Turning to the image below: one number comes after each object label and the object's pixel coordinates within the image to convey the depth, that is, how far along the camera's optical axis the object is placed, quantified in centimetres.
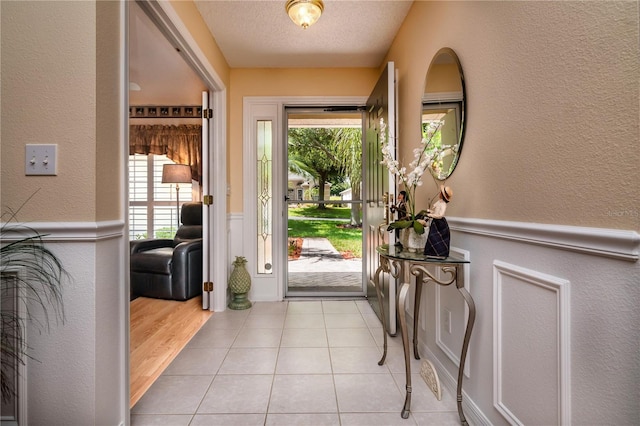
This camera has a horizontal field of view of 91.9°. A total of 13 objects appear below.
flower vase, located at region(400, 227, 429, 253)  162
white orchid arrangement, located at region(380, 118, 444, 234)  154
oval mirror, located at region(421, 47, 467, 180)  157
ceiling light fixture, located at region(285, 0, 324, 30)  205
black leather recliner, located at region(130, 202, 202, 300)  330
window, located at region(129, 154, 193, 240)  495
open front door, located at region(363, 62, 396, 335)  238
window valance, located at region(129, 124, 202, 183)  482
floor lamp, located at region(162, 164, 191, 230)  450
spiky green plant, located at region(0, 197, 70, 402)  113
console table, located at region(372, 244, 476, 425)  137
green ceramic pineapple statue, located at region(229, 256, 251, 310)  306
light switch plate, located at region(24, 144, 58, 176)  116
